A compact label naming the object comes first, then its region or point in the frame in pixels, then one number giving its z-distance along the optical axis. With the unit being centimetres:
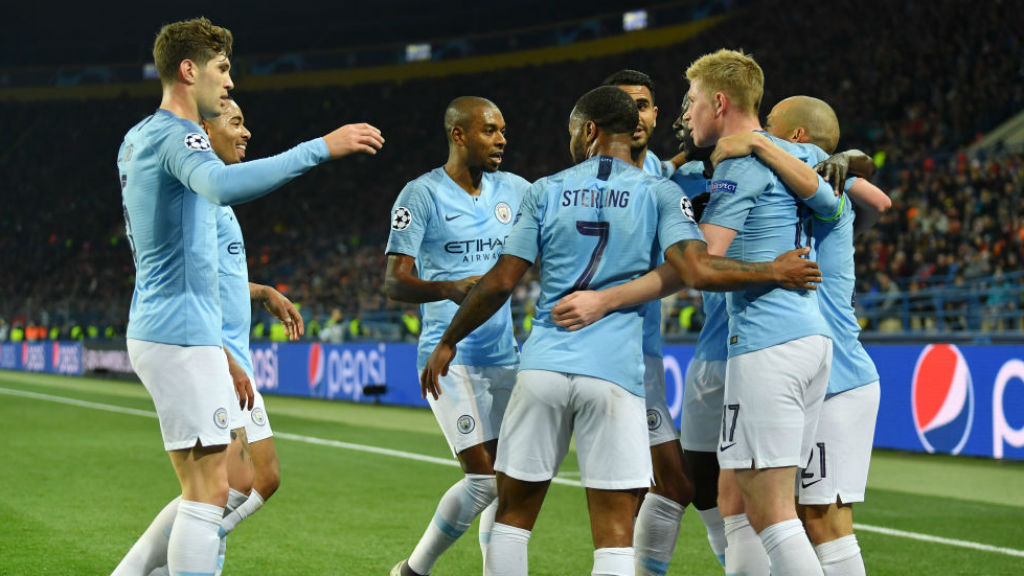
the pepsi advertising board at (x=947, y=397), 1055
